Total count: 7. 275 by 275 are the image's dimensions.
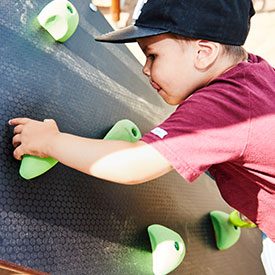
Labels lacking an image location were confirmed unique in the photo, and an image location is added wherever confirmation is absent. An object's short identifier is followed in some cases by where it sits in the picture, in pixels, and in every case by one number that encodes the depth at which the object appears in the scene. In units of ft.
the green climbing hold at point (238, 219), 3.51
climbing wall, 1.79
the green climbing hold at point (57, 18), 2.67
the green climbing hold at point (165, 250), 2.40
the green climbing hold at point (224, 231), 3.34
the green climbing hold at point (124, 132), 2.55
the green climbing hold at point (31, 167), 1.80
